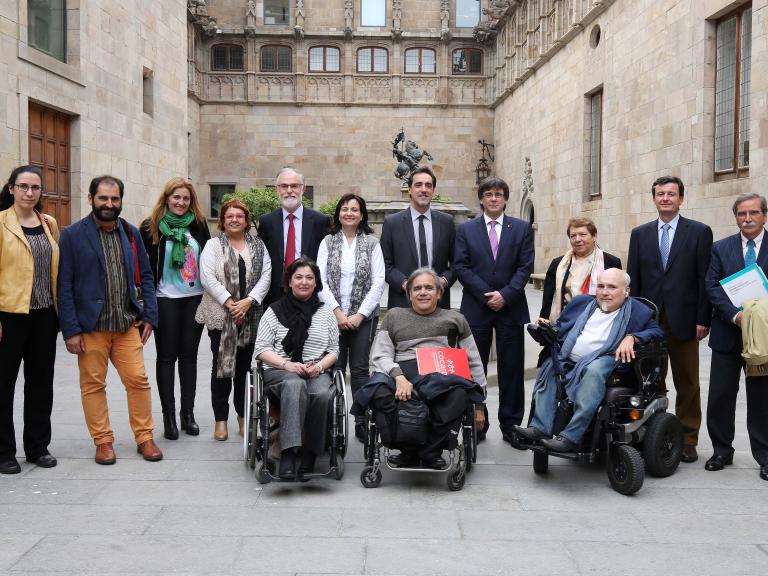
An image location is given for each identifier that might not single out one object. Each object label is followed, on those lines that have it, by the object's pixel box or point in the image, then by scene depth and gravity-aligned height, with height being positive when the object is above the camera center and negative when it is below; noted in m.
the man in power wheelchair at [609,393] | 5.30 -0.82
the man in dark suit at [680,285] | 6.05 -0.14
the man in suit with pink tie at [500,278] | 6.48 -0.11
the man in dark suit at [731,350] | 5.70 -0.58
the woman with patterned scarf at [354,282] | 6.44 -0.15
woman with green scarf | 6.49 -0.12
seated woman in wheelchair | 5.23 -0.64
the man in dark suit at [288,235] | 6.74 +0.21
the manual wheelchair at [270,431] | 5.32 -1.07
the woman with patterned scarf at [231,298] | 6.40 -0.28
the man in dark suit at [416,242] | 6.66 +0.16
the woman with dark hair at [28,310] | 5.52 -0.34
